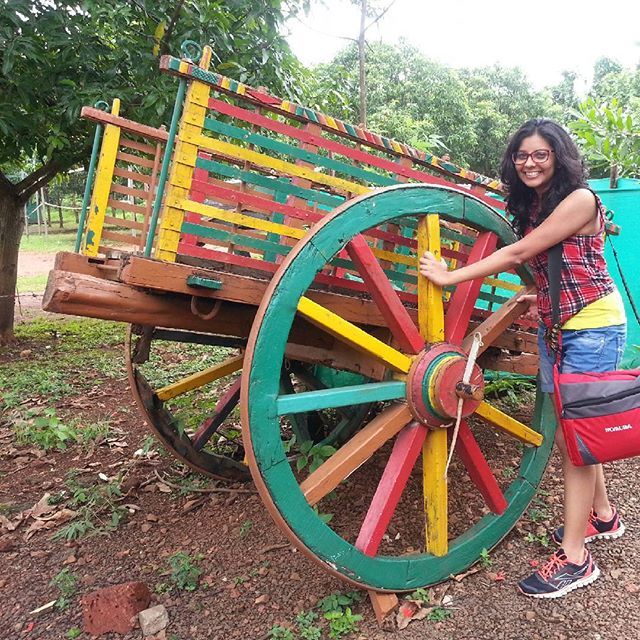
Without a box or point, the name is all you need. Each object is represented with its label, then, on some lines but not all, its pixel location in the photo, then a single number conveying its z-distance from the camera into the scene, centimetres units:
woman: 219
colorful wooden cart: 194
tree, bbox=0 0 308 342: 421
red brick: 231
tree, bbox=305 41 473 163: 1582
